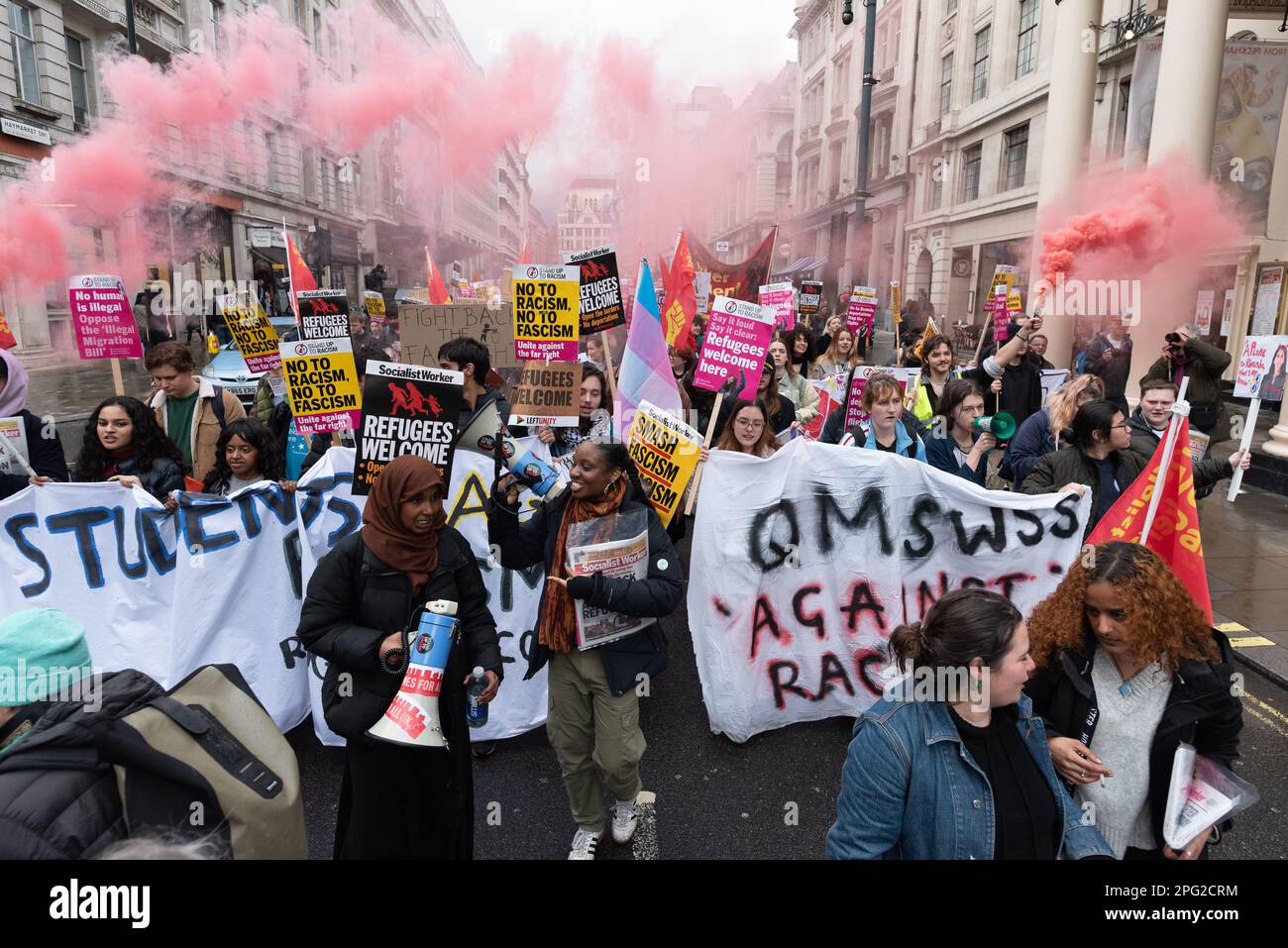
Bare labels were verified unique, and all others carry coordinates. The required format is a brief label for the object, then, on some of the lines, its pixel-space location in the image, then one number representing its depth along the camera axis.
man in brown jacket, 5.03
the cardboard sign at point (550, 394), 5.14
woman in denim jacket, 1.75
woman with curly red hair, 2.20
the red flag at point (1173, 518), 3.21
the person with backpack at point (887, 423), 4.82
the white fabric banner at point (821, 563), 4.01
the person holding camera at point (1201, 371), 7.27
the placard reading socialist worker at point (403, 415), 3.51
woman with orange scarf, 3.07
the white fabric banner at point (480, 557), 4.07
